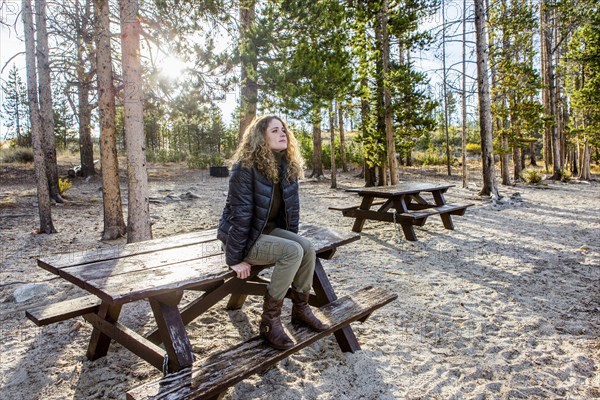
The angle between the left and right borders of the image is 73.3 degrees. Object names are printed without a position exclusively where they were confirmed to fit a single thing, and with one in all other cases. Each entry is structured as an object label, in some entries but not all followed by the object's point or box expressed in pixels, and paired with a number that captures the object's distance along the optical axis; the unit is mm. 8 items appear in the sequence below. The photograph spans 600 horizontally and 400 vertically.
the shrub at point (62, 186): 11647
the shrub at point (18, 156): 21125
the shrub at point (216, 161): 22547
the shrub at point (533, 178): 15820
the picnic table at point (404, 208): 7036
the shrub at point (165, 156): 27359
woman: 2652
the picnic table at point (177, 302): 2209
